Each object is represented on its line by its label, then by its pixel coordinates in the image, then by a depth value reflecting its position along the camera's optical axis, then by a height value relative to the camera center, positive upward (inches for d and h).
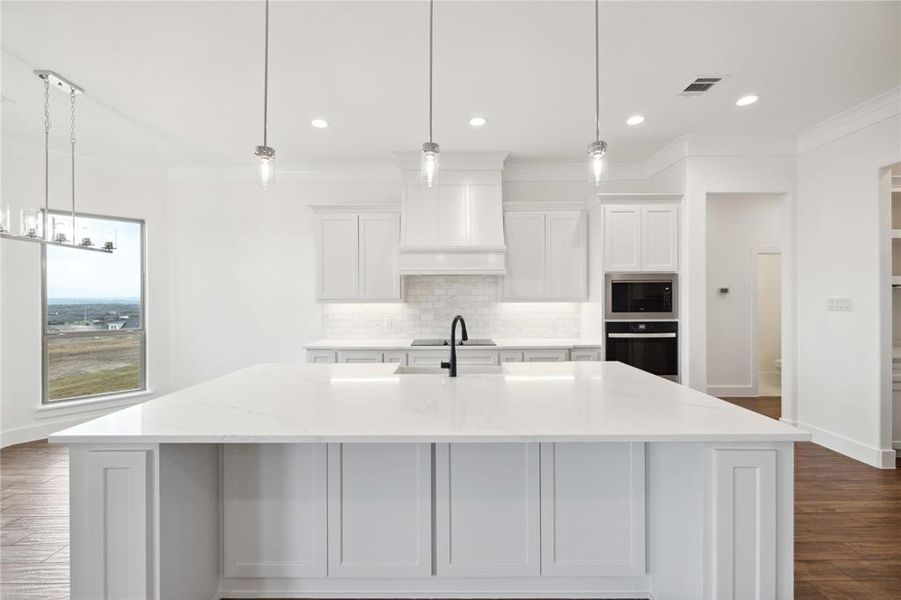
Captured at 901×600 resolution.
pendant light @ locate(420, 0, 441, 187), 83.8 +27.0
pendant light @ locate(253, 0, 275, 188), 83.4 +27.0
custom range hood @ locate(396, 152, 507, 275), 179.0 +34.0
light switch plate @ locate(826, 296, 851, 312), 146.6 -0.6
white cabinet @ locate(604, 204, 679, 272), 169.2 +24.6
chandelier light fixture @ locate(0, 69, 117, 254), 102.7 +18.2
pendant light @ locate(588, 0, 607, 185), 85.8 +27.7
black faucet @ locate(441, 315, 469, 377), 93.9 -13.8
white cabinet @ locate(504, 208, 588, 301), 183.8 +23.7
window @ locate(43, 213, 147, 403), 175.8 -6.9
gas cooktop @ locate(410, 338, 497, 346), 181.0 -17.3
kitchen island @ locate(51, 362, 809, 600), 64.6 -33.2
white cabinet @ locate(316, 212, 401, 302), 184.9 +18.3
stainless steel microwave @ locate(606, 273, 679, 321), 168.7 +0.7
